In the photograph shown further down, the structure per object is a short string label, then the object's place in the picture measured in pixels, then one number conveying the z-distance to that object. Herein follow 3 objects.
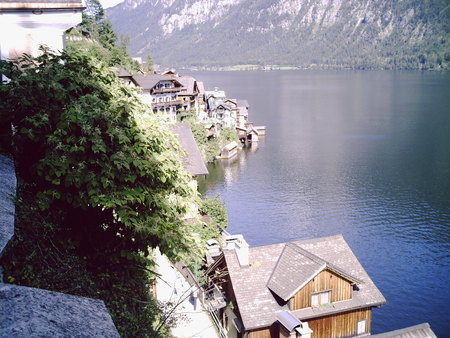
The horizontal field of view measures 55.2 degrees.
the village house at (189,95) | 74.00
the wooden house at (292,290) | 19.58
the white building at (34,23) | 10.15
